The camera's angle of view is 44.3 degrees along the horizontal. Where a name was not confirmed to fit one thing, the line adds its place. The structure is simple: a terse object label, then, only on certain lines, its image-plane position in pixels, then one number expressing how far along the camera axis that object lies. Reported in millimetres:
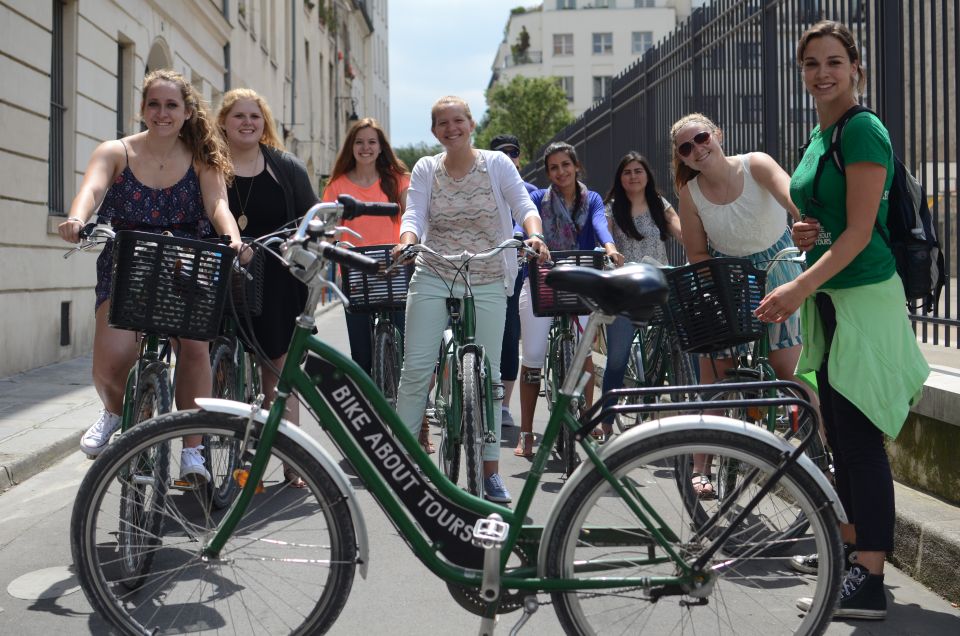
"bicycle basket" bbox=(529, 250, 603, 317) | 6129
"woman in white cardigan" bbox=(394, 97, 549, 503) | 5488
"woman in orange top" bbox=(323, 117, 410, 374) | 7566
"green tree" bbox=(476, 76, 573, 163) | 62625
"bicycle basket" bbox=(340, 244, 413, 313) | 6812
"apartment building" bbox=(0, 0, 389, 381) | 11258
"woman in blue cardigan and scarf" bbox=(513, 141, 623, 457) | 7266
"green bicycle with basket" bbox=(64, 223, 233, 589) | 4035
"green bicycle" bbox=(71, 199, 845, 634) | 3213
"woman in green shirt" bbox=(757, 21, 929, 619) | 3934
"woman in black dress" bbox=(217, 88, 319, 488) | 5988
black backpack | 4039
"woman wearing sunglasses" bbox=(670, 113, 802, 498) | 5246
